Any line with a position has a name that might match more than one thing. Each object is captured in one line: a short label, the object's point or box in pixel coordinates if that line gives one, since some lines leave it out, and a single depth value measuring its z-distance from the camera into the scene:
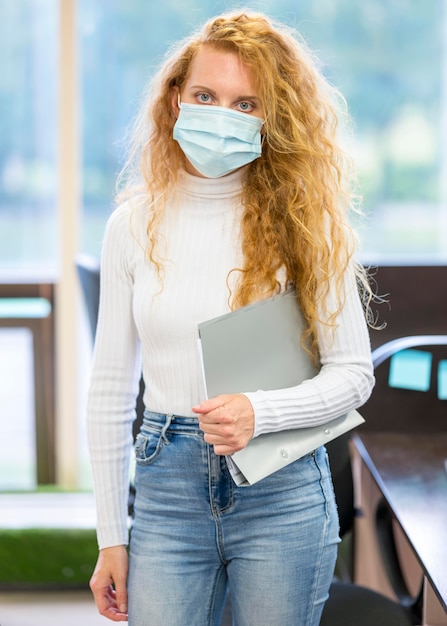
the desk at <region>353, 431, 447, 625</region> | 2.81
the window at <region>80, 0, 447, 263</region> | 4.54
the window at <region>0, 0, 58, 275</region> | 4.51
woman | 2.65
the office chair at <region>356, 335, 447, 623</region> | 3.43
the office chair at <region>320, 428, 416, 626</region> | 2.95
